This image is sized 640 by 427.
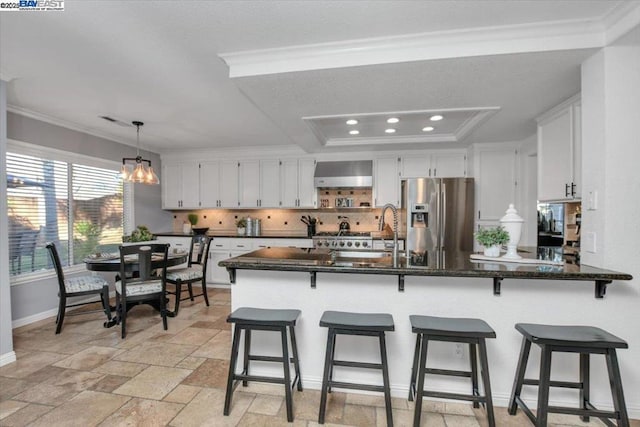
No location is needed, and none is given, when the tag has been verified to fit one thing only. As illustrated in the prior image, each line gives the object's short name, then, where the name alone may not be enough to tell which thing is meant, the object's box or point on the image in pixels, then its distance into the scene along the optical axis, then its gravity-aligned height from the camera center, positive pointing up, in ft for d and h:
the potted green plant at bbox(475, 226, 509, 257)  7.71 -0.66
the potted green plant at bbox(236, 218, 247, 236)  18.79 -0.80
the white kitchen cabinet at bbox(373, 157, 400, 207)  16.76 +1.72
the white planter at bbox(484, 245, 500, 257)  7.81 -0.95
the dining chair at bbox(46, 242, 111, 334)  10.83 -2.74
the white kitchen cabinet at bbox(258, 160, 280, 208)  18.11 +1.67
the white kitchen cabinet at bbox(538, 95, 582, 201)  8.43 +1.74
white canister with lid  7.57 -0.38
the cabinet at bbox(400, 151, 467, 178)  16.06 +2.50
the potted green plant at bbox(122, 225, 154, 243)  12.42 -0.96
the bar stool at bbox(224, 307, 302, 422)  6.54 -2.45
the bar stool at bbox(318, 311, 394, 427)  6.21 -2.53
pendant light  12.09 +1.46
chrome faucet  7.78 -0.45
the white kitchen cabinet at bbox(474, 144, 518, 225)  14.79 +1.55
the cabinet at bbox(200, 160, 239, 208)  18.58 +1.72
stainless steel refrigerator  15.03 +0.00
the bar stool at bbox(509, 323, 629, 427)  5.58 -2.48
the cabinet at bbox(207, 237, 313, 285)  17.11 -1.90
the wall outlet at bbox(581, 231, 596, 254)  6.83 -0.64
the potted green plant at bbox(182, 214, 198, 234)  19.40 -0.65
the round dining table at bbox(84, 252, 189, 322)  11.18 -1.86
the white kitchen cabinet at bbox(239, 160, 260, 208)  18.31 +1.74
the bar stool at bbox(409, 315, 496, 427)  5.93 -2.42
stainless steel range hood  16.62 +2.07
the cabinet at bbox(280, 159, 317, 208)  17.76 +1.69
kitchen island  6.63 -2.07
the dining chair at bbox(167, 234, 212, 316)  13.08 -2.63
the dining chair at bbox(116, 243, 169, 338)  10.94 -2.56
